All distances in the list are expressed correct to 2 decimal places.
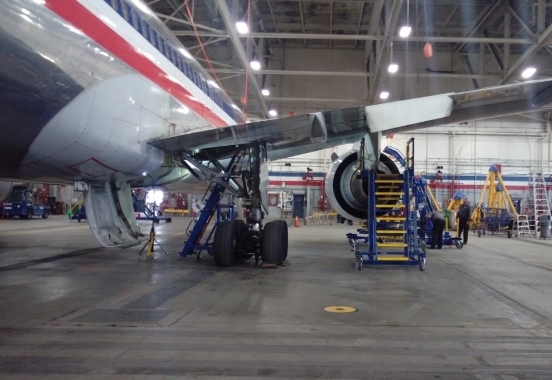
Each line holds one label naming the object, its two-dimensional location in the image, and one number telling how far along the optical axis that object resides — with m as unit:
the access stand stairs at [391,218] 9.30
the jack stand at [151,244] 10.42
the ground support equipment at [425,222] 14.36
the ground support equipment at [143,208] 11.30
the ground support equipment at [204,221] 9.82
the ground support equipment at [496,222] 21.25
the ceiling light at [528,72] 19.38
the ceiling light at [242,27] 15.80
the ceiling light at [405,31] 16.11
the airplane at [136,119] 4.74
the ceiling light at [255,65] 20.74
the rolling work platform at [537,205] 21.77
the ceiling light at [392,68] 19.61
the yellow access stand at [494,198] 23.17
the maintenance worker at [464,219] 15.75
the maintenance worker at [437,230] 14.24
